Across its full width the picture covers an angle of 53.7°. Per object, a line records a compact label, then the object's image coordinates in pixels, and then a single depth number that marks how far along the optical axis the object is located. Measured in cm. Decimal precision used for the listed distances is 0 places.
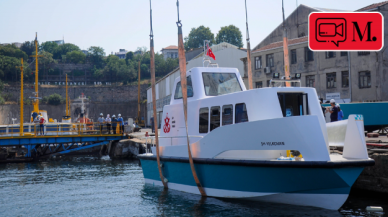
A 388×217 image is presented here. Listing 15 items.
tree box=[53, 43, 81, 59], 11788
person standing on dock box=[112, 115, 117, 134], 2711
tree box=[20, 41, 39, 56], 10772
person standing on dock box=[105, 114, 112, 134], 2662
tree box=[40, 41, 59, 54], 11838
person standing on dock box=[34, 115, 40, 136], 2557
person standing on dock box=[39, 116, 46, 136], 2508
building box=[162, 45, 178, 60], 11936
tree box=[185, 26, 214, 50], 9869
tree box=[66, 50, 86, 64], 10300
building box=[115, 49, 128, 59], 15023
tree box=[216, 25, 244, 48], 9056
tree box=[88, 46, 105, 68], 10262
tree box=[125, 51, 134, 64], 10912
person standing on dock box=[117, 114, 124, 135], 2642
